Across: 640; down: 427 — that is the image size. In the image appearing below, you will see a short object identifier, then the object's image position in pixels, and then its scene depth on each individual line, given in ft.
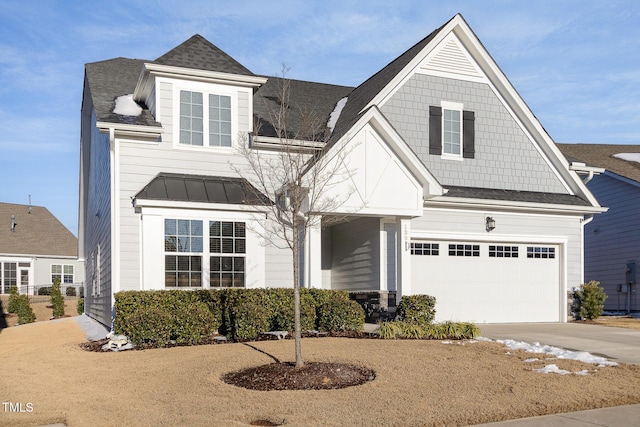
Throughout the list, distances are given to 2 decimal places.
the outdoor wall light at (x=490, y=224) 57.07
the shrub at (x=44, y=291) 121.80
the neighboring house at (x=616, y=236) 75.77
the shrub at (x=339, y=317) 44.19
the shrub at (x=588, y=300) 59.93
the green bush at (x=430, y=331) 41.98
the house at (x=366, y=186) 47.09
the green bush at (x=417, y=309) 47.26
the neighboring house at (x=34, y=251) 124.36
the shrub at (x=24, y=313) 85.15
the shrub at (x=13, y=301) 91.20
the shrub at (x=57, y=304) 89.40
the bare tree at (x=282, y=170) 45.91
